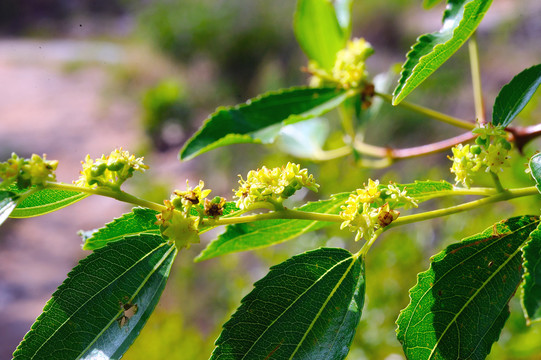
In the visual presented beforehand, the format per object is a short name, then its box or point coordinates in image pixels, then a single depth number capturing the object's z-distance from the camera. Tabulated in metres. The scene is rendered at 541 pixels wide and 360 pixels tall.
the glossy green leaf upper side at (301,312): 0.29
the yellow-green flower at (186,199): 0.29
